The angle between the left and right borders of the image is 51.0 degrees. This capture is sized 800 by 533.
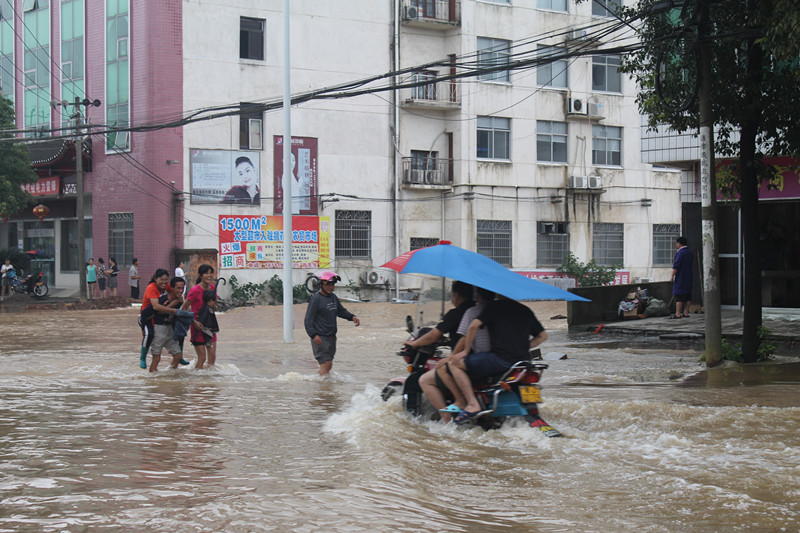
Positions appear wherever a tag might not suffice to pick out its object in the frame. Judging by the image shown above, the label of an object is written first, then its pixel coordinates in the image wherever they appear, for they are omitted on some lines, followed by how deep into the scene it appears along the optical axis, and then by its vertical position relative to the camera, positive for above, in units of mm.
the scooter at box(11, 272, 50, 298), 34003 -706
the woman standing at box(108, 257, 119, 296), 31906 -305
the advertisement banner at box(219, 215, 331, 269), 32406 +964
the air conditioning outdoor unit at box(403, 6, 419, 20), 34562 +10402
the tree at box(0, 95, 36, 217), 32312 +3834
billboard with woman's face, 32062 +3440
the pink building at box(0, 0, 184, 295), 31672 +6191
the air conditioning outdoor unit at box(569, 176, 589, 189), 37000 +3612
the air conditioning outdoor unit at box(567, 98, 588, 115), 37156 +6970
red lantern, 34625 +2348
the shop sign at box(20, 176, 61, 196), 36216 +3562
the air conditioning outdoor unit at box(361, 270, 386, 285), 34688 -491
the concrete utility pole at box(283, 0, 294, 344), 18266 +1068
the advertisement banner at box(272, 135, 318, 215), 33344 +3655
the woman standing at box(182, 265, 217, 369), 12602 -518
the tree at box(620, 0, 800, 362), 12133 +2561
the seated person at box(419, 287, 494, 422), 7633 -983
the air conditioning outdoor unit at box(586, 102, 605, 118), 37562 +6940
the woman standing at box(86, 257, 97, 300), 32594 -304
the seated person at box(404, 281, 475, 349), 7949 -525
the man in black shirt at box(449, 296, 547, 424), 7426 -739
